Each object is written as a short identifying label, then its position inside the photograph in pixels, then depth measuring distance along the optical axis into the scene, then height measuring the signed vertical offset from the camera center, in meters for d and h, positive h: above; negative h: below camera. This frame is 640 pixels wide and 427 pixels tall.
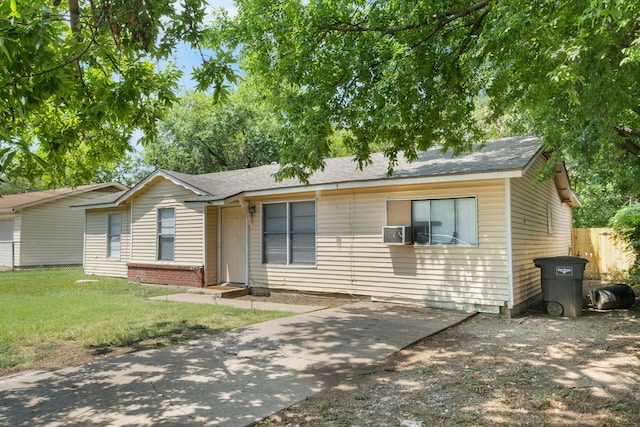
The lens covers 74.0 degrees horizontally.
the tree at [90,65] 3.03 +1.69
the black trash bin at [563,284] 8.11 -0.89
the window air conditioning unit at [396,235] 8.99 +0.10
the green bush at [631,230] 10.72 +0.23
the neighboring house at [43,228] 19.16 +0.63
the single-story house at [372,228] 8.34 +0.28
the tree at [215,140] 25.22 +6.11
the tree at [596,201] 18.72 +1.70
